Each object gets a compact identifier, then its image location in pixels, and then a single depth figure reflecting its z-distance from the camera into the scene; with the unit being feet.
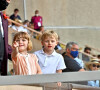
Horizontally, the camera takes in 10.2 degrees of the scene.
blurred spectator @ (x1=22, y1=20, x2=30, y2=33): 61.51
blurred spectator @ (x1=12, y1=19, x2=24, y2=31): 58.36
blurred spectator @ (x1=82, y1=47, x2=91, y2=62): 53.35
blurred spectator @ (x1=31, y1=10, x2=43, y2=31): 66.57
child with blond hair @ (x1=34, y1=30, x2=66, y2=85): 21.70
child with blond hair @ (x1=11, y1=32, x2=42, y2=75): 19.33
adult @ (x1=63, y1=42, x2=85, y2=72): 24.36
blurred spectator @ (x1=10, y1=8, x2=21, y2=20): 63.54
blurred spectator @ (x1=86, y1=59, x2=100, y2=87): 35.14
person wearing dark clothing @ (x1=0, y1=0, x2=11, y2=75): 17.21
